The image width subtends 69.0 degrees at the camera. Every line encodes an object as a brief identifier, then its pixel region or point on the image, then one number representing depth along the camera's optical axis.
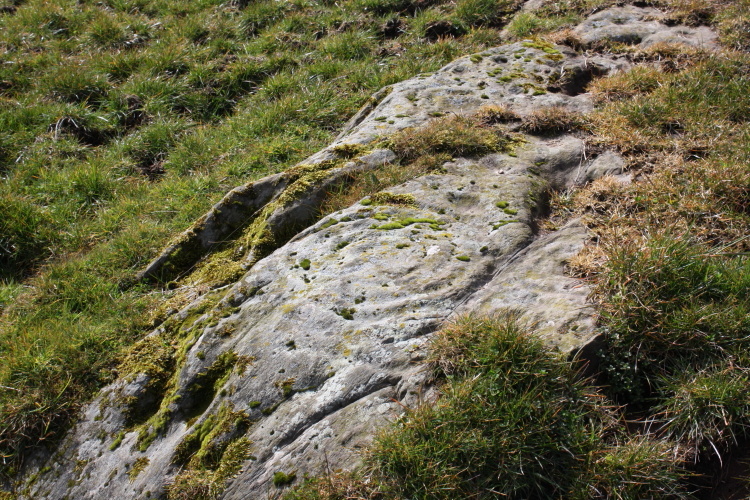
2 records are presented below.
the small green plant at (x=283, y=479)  2.96
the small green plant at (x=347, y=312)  3.65
